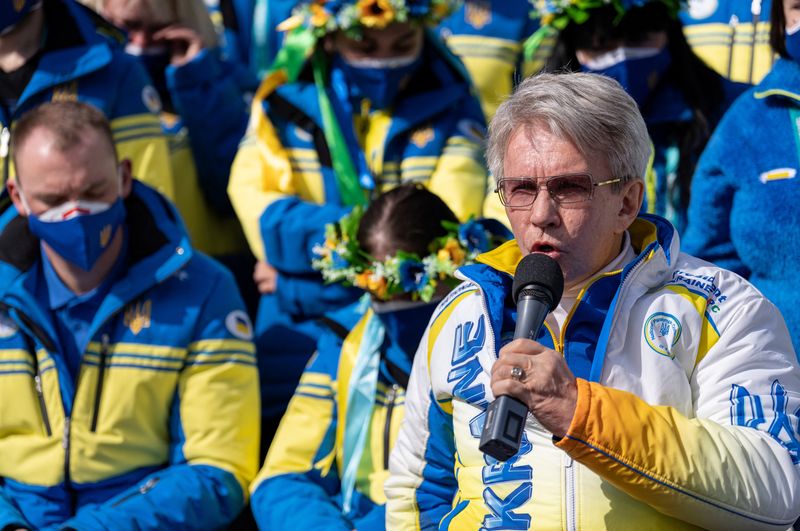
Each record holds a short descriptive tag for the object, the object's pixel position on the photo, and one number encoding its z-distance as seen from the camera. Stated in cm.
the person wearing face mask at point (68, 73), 1159
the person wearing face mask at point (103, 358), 921
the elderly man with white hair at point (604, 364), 533
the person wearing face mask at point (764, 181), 828
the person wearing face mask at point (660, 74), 1083
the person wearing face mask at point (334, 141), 1146
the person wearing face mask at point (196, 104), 1312
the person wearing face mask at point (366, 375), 881
